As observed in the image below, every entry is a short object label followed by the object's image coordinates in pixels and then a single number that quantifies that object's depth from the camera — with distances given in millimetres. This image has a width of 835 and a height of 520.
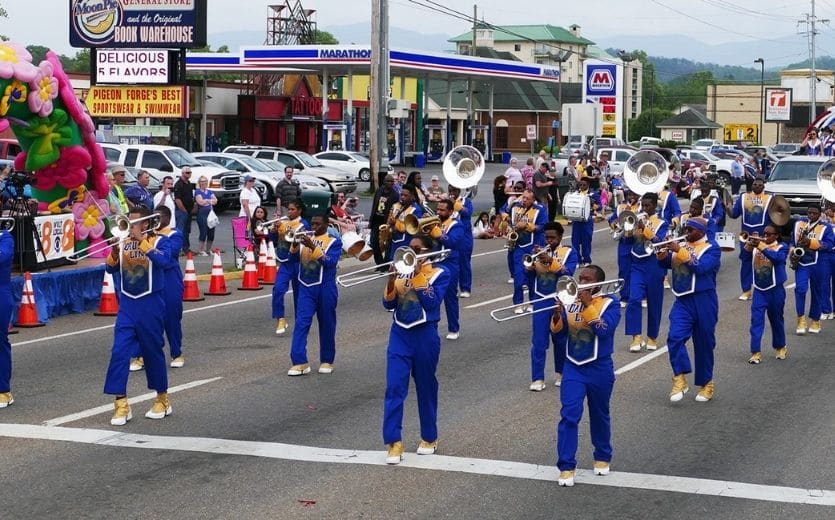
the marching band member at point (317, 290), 14219
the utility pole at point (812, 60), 81438
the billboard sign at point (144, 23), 37094
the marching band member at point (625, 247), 17562
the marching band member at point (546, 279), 13320
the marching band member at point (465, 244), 18562
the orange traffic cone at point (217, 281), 20719
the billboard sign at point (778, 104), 91812
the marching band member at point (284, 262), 14914
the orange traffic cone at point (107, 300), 18812
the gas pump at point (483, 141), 70562
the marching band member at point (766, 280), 15188
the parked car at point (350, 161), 48844
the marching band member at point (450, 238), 16266
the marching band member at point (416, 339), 10602
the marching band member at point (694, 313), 13148
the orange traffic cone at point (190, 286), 20047
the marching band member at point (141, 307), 11898
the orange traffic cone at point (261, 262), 22234
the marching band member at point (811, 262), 17438
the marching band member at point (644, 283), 15995
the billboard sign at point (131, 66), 37750
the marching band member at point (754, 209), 20297
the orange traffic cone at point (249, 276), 21219
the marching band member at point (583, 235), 22859
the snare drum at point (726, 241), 16688
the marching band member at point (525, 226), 17094
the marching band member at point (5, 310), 12492
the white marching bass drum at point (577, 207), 21922
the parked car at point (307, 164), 41094
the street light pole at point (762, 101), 103812
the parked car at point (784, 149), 70825
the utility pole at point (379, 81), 32969
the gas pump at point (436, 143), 73125
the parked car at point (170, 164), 34250
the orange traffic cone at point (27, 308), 17562
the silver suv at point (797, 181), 31766
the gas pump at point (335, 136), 56562
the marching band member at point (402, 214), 17875
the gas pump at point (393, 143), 64375
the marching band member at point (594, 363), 10188
